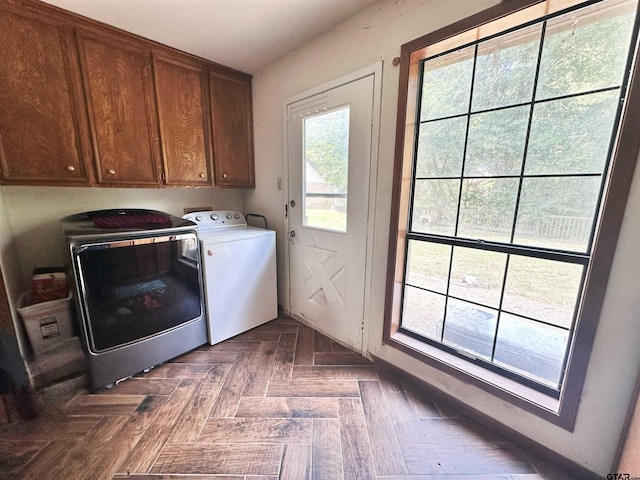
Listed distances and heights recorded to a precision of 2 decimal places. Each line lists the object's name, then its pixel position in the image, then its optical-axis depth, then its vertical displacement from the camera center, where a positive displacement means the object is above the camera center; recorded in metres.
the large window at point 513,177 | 1.00 +0.11
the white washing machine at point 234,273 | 1.93 -0.65
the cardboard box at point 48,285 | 1.64 -0.62
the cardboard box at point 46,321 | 1.56 -0.83
